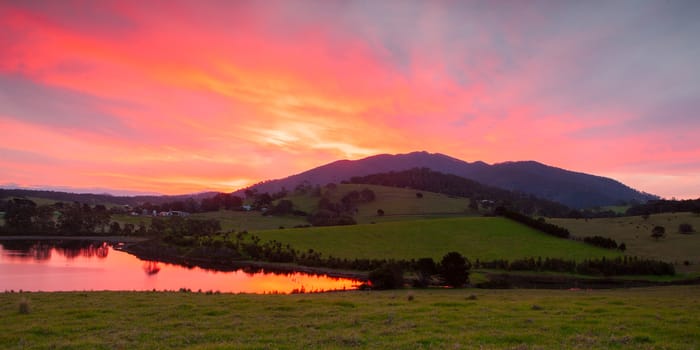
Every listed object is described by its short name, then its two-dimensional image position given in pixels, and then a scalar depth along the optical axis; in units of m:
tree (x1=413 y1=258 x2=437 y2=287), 51.59
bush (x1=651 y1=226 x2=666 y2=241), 92.19
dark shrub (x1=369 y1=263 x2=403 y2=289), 46.94
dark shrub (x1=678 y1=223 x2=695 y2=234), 94.25
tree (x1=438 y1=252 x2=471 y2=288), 51.28
